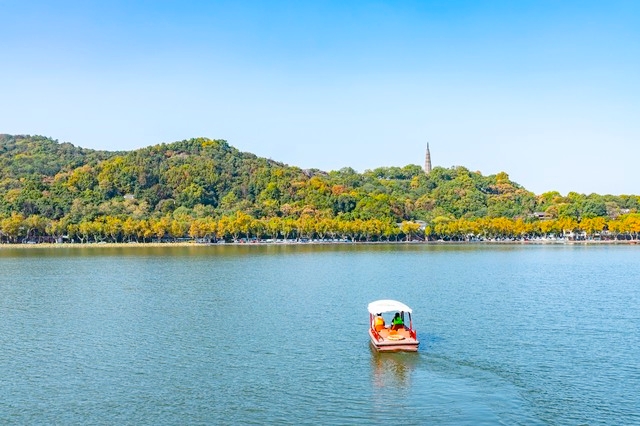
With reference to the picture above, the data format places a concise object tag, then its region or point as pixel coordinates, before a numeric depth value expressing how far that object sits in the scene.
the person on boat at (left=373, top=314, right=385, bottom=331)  29.14
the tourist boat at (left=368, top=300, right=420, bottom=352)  27.70
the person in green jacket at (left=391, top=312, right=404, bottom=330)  29.05
